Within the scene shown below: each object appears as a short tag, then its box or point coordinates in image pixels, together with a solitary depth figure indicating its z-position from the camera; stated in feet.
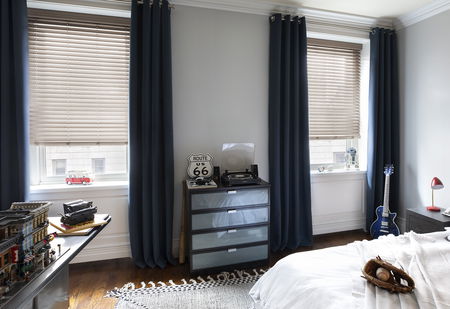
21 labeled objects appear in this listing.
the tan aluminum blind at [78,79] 7.94
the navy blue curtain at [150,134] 7.85
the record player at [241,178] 7.72
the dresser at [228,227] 7.36
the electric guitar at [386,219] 9.61
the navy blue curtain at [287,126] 9.05
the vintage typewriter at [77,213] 4.75
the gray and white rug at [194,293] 6.28
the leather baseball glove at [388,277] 3.57
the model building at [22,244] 3.07
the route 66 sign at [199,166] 8.28
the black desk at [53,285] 2.96
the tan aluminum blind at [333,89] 10.43
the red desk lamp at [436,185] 8.19
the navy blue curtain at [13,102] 6.99
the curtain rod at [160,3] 7.80
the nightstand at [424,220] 7.53
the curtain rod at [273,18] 9.01
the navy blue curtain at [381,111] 10.21
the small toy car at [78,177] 8.23
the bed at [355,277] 3.48
